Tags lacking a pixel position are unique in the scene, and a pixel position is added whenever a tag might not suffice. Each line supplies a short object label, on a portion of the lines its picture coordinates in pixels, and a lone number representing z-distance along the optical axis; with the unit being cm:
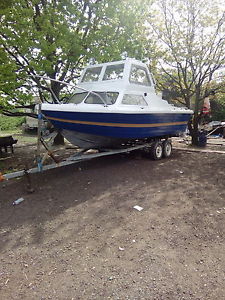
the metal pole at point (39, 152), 516
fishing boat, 578
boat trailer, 517
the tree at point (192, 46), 1025
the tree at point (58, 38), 764
